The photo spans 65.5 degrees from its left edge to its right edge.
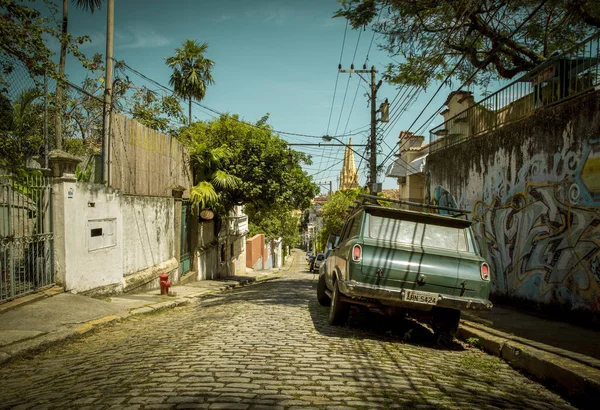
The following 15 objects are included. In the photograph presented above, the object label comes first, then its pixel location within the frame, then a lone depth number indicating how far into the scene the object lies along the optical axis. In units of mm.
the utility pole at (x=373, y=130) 21422
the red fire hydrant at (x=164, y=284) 12922
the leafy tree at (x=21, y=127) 9969
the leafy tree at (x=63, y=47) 10775
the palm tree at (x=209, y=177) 18156
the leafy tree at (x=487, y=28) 10398
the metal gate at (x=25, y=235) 7895
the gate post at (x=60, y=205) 9172
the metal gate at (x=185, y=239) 17734
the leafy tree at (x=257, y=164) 20591
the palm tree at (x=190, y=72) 31219
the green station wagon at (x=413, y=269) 6332
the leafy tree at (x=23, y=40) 9211
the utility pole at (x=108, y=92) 11547
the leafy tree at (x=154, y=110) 18156
